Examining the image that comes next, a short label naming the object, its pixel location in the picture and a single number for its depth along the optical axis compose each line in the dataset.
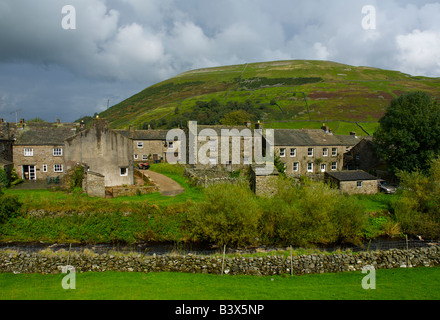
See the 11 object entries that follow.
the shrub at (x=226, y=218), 19.83
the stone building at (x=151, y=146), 57.78
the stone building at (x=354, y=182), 34.16
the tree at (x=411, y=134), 37.31
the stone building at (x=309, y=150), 44.84
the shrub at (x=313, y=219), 20.84
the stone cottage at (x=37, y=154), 39.34
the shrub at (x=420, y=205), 23.69
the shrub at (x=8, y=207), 22.72
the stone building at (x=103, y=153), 30.98
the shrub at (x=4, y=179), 31.85
